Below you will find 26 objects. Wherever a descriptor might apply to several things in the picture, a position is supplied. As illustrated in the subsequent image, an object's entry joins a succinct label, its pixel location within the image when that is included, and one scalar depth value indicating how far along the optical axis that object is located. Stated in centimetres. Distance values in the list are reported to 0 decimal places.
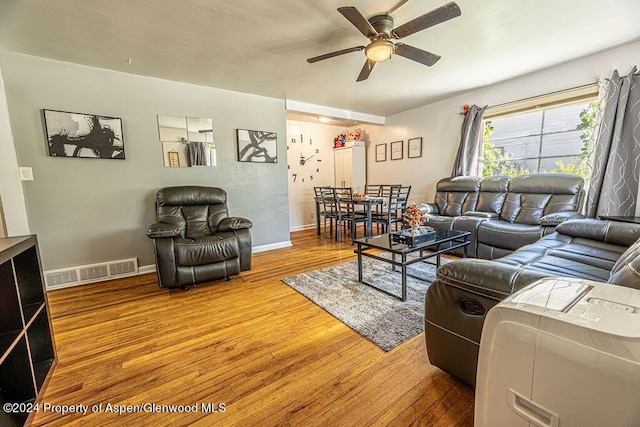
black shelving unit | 120
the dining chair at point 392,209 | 409
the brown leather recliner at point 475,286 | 107
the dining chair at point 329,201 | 464
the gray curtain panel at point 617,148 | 274
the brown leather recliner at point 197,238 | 247
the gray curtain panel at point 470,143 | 398
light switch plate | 255
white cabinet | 586
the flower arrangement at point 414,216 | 247
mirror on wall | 323
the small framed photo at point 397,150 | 526
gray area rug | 186
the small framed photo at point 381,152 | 562
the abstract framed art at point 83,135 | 266
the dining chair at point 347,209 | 433
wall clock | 564
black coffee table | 224
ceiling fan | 173
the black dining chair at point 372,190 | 565
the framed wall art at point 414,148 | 490
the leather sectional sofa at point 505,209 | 289
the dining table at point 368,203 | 405
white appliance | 56
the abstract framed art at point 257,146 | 374
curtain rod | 302
